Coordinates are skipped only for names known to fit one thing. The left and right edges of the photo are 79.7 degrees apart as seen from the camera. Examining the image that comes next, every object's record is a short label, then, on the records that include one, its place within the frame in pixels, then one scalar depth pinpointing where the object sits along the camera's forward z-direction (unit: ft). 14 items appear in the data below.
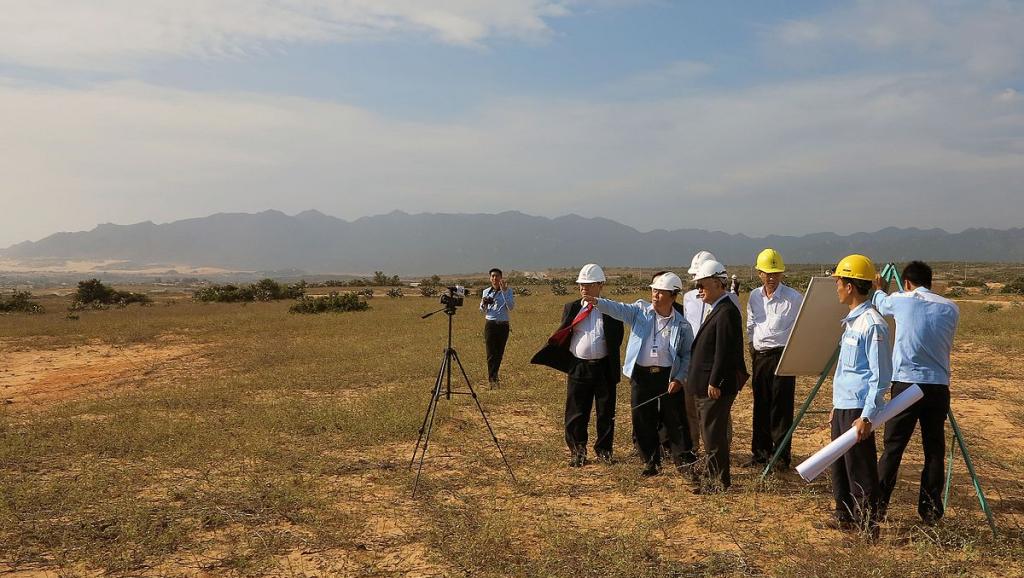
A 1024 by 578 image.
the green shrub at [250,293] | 119.14
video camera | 20.08
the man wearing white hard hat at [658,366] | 19.33
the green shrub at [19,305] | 98.07
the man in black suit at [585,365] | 20.95
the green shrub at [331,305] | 87.92
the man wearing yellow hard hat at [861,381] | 13.93
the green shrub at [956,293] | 102.87
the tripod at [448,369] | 19.26
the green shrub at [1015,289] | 107.92
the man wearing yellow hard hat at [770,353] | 20.31
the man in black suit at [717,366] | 17.47
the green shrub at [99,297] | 112.47
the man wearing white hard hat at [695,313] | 20.71
